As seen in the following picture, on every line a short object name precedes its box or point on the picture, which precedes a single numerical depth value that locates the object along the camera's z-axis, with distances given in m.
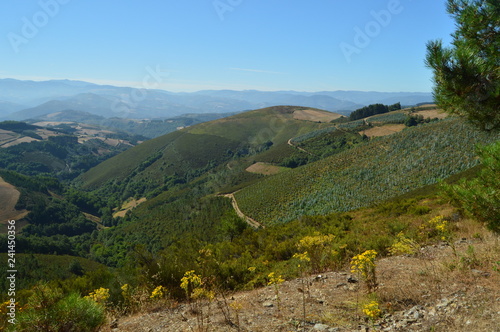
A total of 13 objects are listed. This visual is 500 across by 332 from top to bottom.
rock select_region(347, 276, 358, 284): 7.04
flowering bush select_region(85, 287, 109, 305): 6.44
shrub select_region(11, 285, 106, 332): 4.66
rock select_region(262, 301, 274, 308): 6.31
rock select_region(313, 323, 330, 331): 4.60
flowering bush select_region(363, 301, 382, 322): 4.08
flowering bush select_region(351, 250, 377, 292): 5.36
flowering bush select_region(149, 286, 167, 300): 6.76
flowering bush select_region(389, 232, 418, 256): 7.17
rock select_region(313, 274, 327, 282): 7.66
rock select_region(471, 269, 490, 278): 5.66
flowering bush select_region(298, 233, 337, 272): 7.95
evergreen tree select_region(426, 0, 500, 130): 5.64
